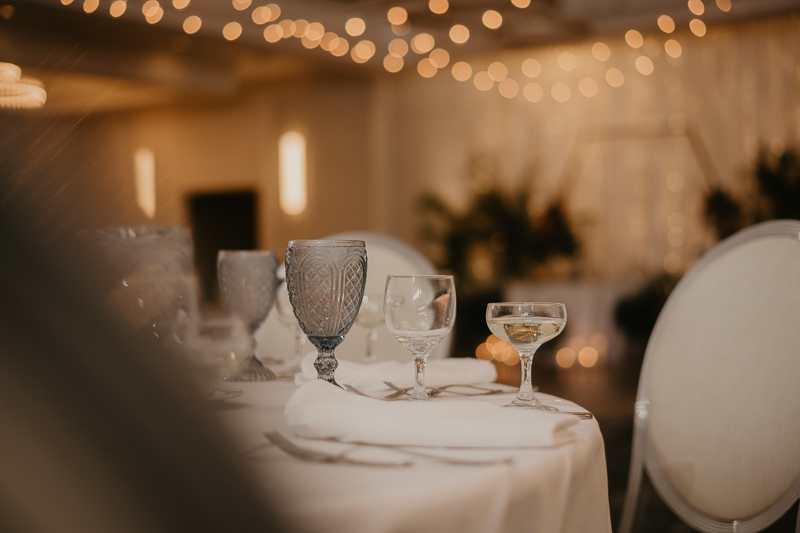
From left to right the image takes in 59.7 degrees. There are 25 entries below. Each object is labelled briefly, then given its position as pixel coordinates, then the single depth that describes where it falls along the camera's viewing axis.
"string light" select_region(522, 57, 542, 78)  7.79
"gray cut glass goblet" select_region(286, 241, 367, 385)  0.91
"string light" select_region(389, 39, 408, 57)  7.74
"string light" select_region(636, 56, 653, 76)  7.11
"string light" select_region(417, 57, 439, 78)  8.02
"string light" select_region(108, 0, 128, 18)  5.64
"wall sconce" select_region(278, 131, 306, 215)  8.52
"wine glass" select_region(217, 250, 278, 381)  1.19
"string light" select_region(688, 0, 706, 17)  6.32
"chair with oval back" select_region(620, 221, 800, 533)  1.16
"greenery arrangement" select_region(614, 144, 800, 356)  5.78
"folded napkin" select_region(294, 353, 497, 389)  1.02
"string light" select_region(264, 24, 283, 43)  6.72
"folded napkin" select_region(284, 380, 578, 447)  0.70
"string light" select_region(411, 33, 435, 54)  7.73
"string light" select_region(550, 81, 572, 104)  7.60
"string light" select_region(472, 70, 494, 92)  8.09
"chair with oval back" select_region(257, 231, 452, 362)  1.64
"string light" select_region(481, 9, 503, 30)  5.47
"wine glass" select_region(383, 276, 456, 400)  0.89
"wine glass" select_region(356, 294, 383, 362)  1.20
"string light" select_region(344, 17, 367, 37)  7.28
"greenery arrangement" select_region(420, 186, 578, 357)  6.89
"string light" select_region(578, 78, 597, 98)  7.44
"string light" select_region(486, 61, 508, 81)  7.99
